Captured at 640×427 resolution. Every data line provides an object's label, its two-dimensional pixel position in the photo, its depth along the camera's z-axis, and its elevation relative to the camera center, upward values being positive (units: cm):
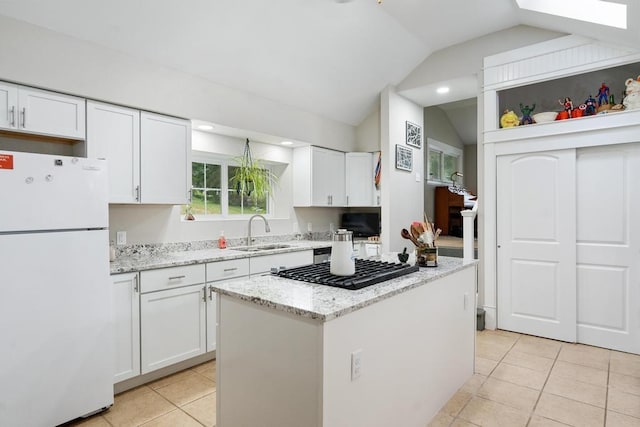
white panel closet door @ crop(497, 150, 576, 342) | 350 -32
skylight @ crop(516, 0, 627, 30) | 283 +171
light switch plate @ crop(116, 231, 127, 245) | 303 -22
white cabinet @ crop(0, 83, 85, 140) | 225 +67
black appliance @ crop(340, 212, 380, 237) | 514 -16
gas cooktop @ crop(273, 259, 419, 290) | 177 -34
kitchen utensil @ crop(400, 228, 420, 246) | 251 -17
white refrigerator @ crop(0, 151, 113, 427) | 193 -46
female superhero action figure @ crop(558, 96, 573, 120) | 350 +106
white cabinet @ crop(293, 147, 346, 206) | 463 +47
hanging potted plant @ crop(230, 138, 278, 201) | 414 +41
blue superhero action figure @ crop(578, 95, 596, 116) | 339 +100
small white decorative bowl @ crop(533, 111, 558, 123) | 357 +96
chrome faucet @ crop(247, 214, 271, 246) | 409 -24
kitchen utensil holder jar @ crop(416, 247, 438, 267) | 243 -31
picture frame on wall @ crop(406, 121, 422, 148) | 505 +112
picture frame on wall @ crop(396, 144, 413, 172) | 482 +76
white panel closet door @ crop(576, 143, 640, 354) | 321 -32
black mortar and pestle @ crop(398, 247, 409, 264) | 243 -31
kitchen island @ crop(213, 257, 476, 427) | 140 -63
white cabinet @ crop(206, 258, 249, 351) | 302 -56
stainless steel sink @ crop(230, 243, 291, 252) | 381 -39
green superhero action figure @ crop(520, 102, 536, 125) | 375 +103
